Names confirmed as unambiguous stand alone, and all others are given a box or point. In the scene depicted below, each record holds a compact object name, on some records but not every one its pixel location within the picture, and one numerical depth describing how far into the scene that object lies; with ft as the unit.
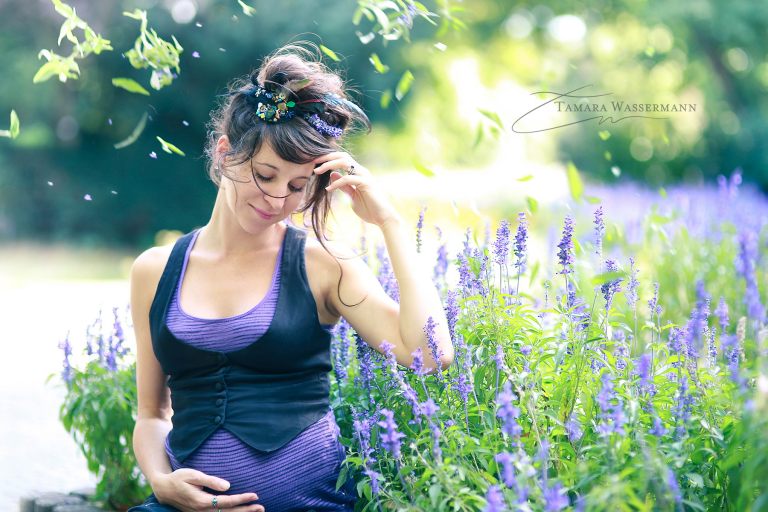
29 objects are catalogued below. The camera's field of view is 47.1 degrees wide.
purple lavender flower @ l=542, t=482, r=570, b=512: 4.49
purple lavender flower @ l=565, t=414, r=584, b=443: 6.41
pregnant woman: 7.54
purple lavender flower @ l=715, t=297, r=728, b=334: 7.96
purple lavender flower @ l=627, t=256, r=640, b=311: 8.05
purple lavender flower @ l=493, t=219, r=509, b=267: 7.89
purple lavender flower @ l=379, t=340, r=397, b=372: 6.56
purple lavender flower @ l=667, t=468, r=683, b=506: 5.07
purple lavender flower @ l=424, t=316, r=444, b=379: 7.08
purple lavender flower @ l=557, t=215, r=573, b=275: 7.14
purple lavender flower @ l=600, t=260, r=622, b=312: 7.36
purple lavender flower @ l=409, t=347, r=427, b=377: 6.70
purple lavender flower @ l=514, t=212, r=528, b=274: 7.64
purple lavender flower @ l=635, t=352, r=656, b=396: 5.73
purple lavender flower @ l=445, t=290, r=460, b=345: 7.75
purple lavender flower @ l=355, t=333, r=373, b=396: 8.21
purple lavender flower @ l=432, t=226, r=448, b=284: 10.03
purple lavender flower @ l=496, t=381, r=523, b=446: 5.15
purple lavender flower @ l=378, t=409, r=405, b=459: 5.88
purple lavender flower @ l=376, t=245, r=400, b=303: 9.21
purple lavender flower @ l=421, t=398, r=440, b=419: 6.04
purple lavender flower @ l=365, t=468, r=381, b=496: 6.40
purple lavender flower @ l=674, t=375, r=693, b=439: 6.42
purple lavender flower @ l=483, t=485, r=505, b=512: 4.75
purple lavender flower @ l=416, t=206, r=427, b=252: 8.70
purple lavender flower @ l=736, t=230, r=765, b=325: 5.51
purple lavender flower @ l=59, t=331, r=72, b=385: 10.25
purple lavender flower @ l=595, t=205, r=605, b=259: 7.55
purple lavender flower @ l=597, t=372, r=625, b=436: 5.43
